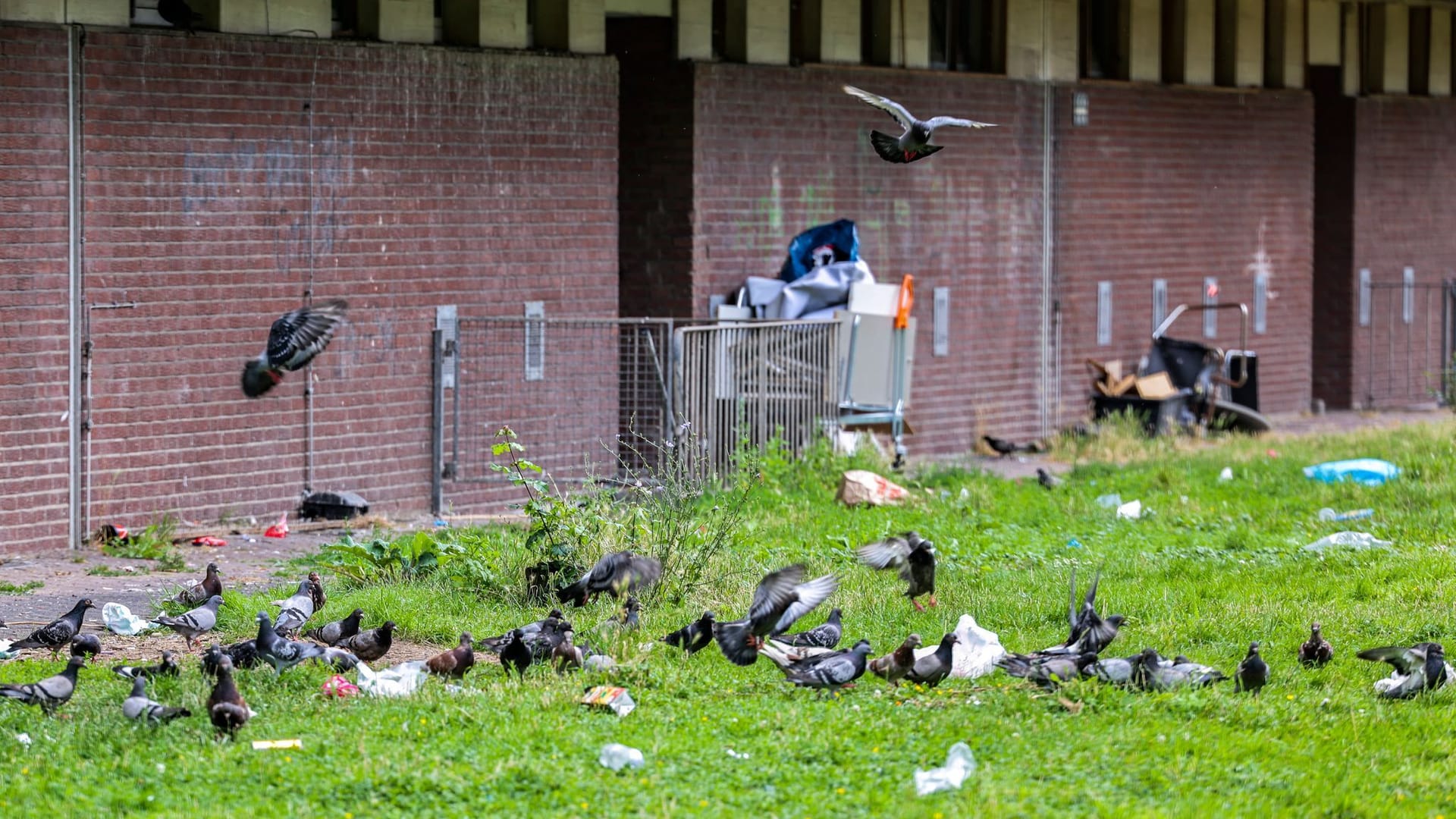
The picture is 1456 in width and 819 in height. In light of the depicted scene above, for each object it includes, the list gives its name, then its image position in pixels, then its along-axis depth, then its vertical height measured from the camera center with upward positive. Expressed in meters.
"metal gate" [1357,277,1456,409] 50.03 -0.84
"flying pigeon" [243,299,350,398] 25.83 -0.49
